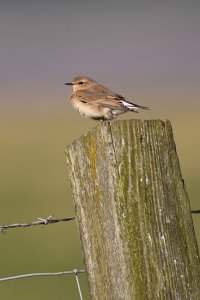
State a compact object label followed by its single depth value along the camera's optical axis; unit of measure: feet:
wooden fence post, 27.55
